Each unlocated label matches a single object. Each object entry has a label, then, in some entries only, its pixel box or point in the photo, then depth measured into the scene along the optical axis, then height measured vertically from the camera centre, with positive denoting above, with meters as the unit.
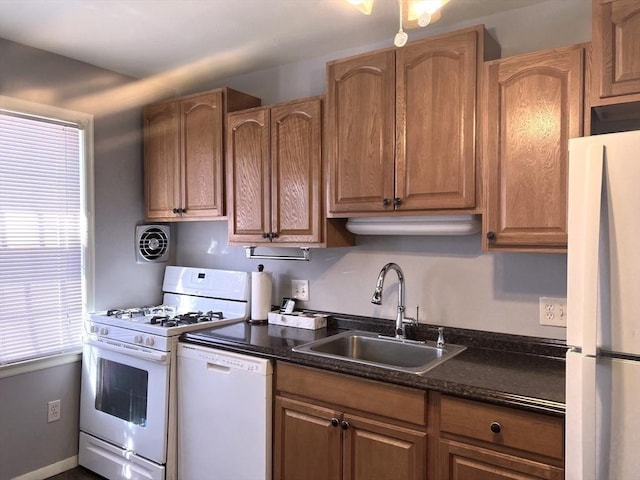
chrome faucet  2.30 -0.29
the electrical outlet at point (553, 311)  2.04 -0.30
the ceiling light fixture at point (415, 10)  1.40 +0.73
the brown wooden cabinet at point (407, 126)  1.97 +0.51
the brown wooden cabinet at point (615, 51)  1.57 +0.64
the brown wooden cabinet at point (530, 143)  1.75 +0.38
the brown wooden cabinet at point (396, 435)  1.54 -0.71
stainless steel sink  2.17 -0.52
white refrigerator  1.16 -0.17
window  2.54 +0.05
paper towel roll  2.79 -0.32
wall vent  3.19 -0.02
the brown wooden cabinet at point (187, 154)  2.82 +0.53
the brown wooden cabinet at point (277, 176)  2.44 +0.35
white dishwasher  2.14 -0.84
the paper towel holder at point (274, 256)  2.72 -0.10
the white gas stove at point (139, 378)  2.45 -0.77
